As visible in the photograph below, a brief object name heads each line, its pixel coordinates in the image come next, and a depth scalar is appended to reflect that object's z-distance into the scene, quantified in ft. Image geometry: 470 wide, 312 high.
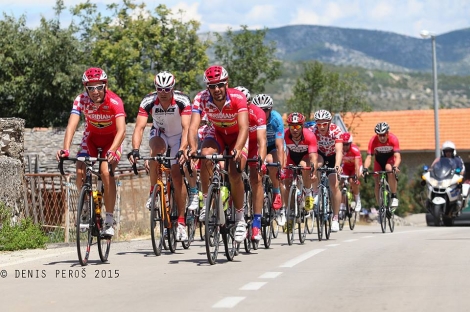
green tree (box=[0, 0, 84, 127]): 165.89
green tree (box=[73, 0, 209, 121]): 209.87
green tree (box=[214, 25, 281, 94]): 223.30
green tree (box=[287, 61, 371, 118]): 188.55
